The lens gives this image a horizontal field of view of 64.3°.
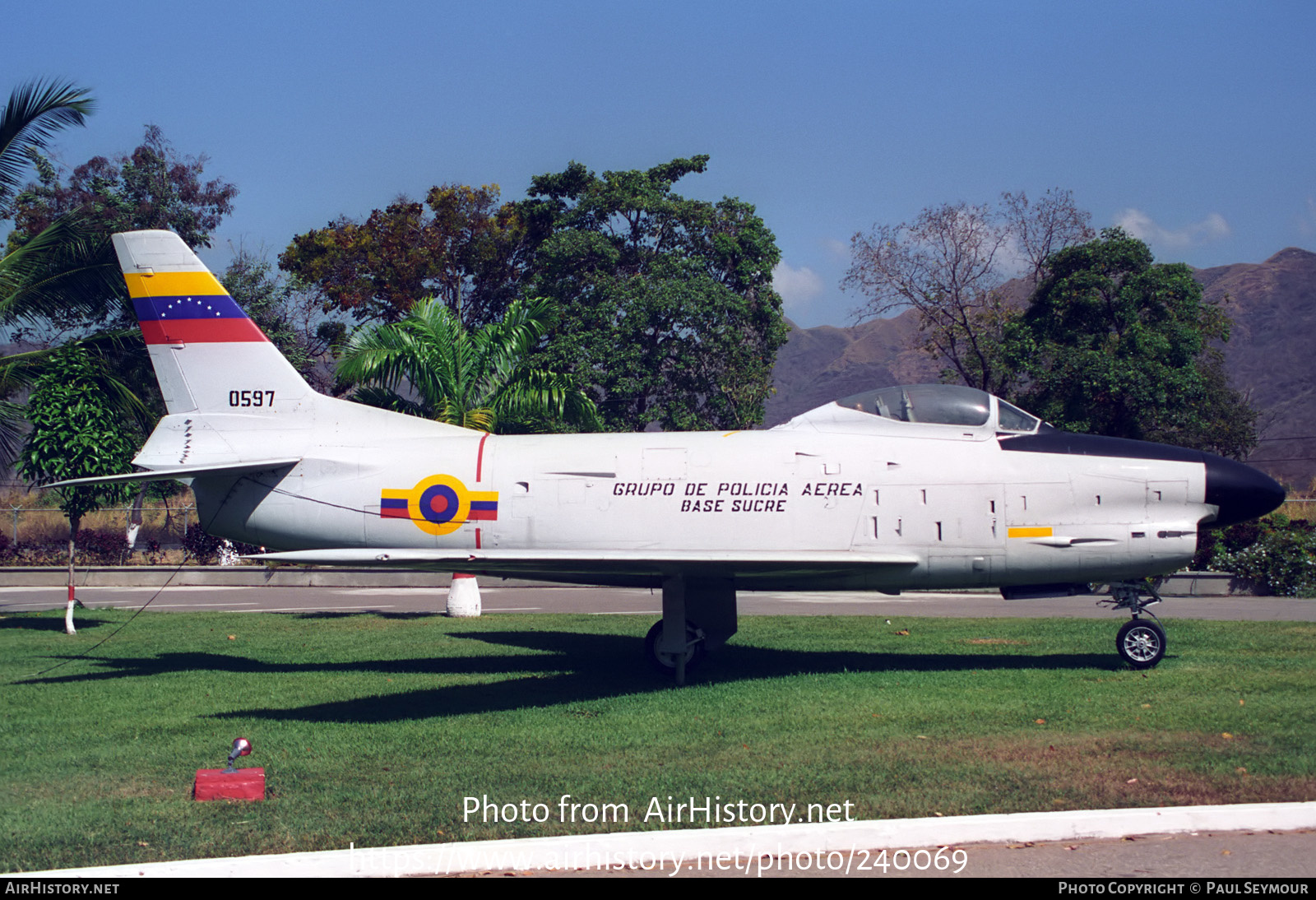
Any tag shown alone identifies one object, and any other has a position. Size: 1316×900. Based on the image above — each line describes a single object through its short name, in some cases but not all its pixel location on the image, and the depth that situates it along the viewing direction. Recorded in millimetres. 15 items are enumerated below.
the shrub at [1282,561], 22844
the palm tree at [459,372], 20156
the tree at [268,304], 32000
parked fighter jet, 11117
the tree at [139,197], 38594
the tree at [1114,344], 29094
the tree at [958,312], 32688
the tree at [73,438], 17422
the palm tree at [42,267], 19438
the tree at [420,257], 44562
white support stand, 19094
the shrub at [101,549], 33188
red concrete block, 7141
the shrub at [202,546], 31750
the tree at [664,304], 31094
